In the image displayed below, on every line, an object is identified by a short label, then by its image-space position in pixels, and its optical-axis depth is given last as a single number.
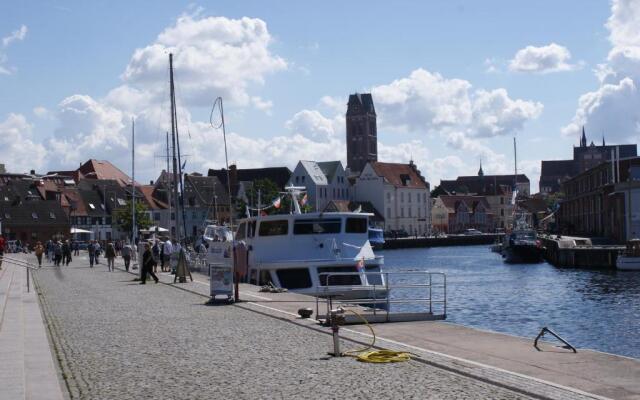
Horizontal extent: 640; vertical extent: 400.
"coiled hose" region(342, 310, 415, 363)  14.66
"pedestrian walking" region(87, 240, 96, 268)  57.44
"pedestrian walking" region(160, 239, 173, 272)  48.34
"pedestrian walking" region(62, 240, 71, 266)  62.65
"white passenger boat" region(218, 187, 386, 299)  33.78
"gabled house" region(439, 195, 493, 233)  198.62
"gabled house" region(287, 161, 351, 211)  157.75
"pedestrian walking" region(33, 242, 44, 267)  57.20
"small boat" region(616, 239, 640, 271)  65.06
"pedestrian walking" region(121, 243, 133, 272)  50.28
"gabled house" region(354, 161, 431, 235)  165.25
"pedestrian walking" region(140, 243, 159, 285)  37.03
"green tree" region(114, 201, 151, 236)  110.88
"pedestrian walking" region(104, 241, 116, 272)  50.65
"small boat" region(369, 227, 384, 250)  84.19
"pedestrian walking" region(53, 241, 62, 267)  58.99
